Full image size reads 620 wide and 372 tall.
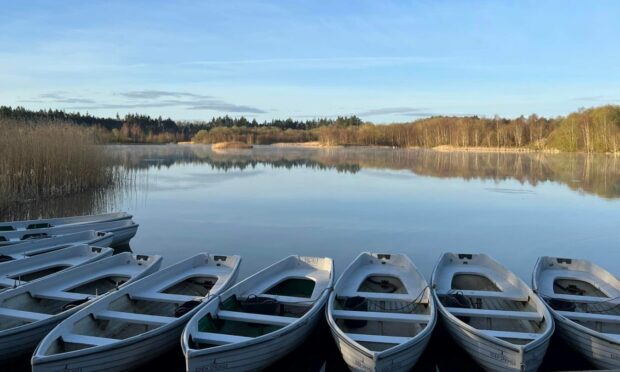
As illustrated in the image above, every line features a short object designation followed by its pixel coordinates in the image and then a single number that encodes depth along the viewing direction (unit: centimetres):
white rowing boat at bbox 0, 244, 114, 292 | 611
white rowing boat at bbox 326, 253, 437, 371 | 407
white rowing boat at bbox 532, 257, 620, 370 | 435
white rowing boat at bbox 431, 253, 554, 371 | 415
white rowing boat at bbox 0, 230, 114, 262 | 721
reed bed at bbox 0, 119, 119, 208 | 1262
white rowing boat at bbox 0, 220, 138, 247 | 833
